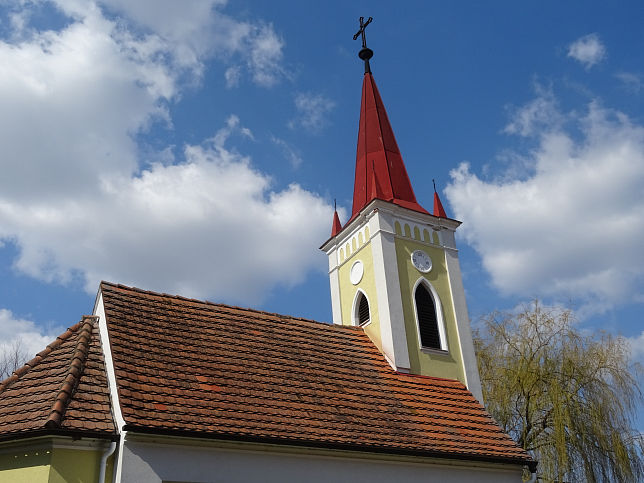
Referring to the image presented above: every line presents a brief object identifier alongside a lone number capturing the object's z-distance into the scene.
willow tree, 15.18
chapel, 9.05
